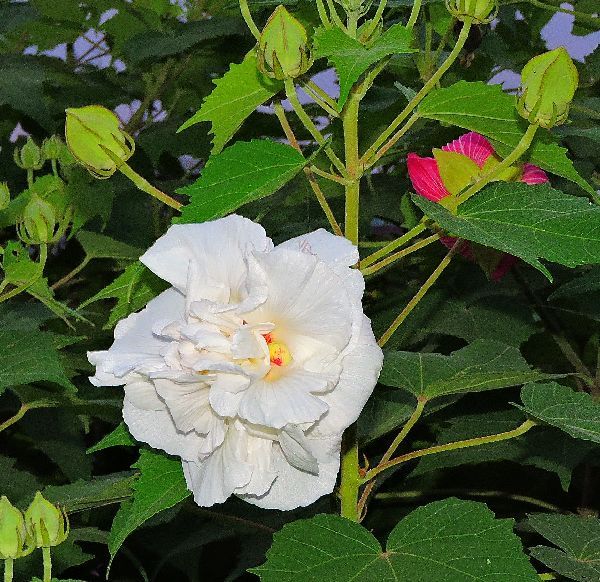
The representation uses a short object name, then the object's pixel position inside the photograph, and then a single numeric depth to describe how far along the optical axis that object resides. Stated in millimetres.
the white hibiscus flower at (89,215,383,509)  933
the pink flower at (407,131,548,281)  1038
